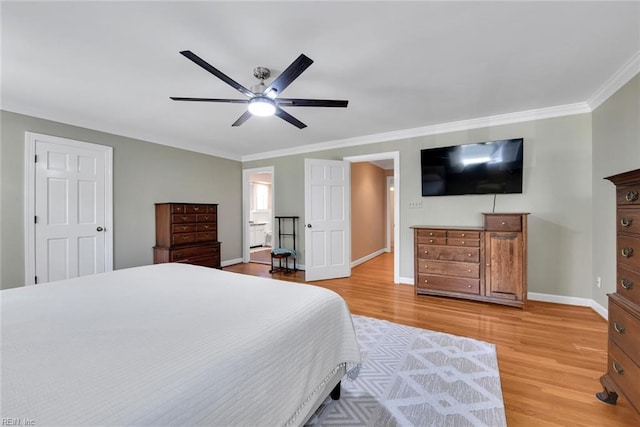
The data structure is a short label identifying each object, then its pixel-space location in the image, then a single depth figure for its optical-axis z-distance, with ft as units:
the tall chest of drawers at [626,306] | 4.55
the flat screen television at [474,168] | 11.10
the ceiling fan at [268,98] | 6.22
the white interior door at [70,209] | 10.55
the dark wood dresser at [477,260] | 10.00
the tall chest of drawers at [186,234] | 13.43
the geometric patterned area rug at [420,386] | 4.95
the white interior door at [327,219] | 14.66
